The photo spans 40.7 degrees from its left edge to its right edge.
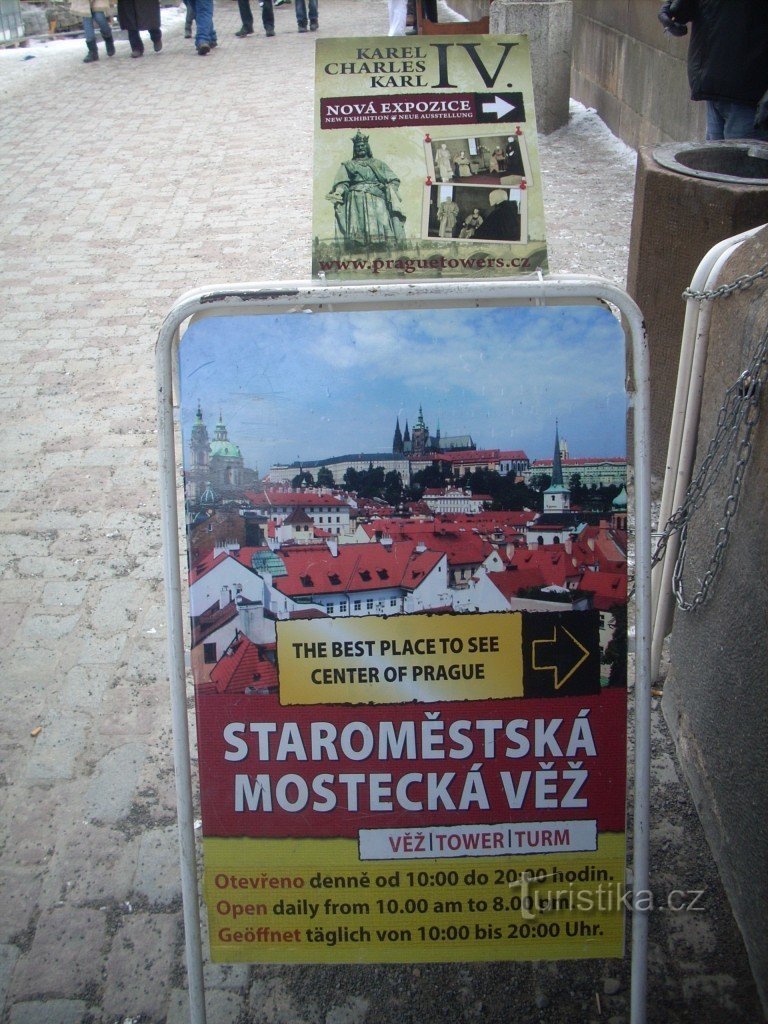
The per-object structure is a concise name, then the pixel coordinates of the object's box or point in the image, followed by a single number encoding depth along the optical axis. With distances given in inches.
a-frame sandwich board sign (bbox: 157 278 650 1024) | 81.0
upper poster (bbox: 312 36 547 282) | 89.6
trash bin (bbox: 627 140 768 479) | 154.3
